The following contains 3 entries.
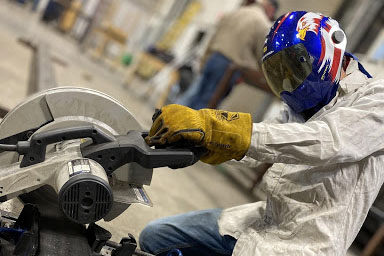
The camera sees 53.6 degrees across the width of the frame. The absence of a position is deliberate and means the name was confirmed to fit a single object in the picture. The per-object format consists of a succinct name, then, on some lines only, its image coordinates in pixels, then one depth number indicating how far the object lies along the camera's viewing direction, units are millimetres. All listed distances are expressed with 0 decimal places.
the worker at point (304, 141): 1058
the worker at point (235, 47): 4148
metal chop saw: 1014
